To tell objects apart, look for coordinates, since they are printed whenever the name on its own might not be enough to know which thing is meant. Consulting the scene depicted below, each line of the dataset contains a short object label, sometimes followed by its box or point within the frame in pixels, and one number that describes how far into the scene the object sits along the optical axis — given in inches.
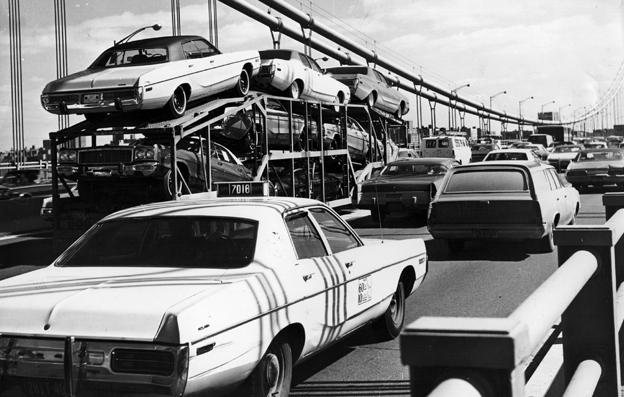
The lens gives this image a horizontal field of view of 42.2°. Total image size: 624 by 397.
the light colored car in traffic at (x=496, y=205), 470.3
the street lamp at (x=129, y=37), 541.7
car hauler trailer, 480.4
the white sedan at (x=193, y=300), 154.7
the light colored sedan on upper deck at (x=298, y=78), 621.3
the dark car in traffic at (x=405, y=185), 664.4
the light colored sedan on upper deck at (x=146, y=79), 481.4
